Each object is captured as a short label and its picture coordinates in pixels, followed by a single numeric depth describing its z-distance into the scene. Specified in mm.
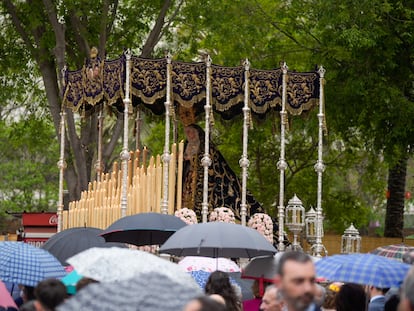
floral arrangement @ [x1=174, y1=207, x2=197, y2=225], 20016
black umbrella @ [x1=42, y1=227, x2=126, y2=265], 14555
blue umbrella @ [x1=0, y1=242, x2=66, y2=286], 10570
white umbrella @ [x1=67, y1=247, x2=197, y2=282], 8859
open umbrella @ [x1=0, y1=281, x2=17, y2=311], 9812
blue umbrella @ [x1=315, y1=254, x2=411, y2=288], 10359
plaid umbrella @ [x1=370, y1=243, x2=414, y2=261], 13078
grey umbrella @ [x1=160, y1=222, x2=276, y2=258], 12836
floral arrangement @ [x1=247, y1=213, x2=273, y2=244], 21625
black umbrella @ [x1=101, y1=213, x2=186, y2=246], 15281
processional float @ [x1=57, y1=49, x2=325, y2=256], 20859
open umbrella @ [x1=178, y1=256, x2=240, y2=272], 14844
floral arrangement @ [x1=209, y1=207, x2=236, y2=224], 20503
